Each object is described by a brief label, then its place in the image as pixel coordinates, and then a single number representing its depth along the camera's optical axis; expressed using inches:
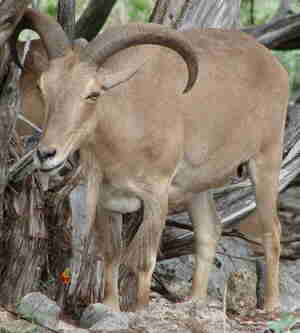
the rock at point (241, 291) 830.5
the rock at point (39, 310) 558.6
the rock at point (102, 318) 590.2
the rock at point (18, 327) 524.7
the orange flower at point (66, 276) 708.7
